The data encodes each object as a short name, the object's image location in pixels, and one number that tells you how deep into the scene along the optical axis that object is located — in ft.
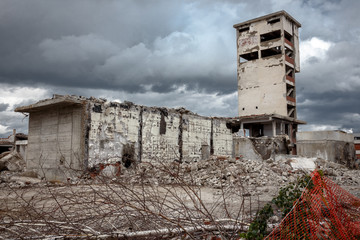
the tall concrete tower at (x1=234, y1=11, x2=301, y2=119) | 93.91
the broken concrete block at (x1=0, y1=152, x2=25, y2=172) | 57.00
